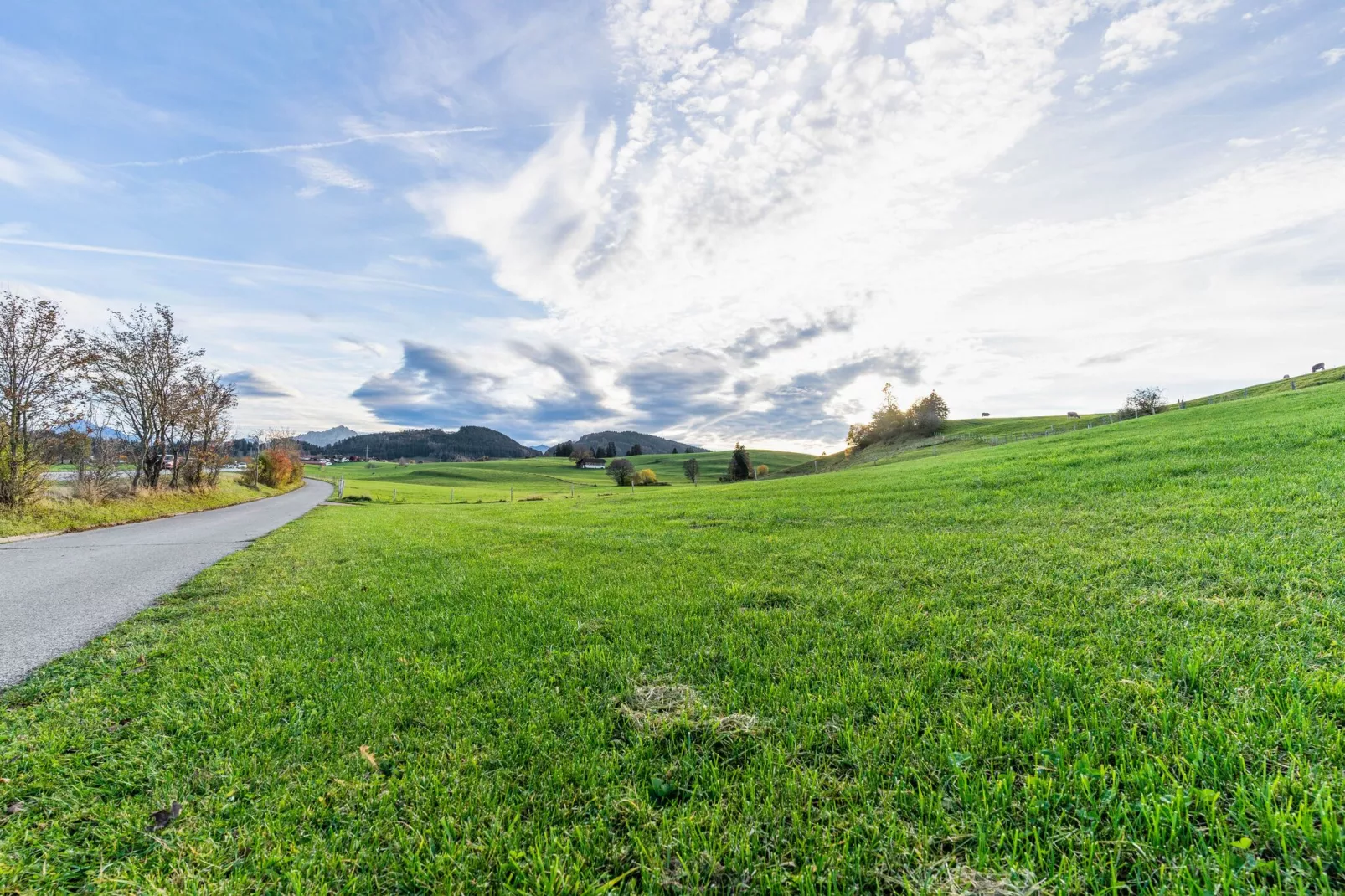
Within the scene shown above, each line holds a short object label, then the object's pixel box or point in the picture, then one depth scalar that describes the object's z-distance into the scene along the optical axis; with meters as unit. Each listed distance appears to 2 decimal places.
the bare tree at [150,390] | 27.92
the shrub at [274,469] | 53.78
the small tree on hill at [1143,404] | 53.59
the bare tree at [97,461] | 22.20
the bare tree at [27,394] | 17.61
